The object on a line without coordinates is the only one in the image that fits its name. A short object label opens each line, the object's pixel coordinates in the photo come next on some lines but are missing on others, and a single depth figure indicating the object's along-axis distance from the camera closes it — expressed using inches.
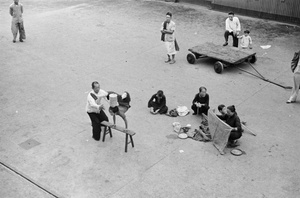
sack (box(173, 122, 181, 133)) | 406.0
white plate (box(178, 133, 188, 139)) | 393.7
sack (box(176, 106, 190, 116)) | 438.9
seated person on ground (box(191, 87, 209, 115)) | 424.2
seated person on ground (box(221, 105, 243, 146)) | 371.2
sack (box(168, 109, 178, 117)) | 436.6
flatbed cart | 538.0
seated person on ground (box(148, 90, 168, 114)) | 437.3
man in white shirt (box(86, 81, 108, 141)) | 365.7
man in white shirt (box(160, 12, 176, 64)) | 556.4
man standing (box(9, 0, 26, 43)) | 663.1
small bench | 366.0
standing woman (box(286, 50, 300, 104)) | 455.2
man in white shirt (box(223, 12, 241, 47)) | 609.0
